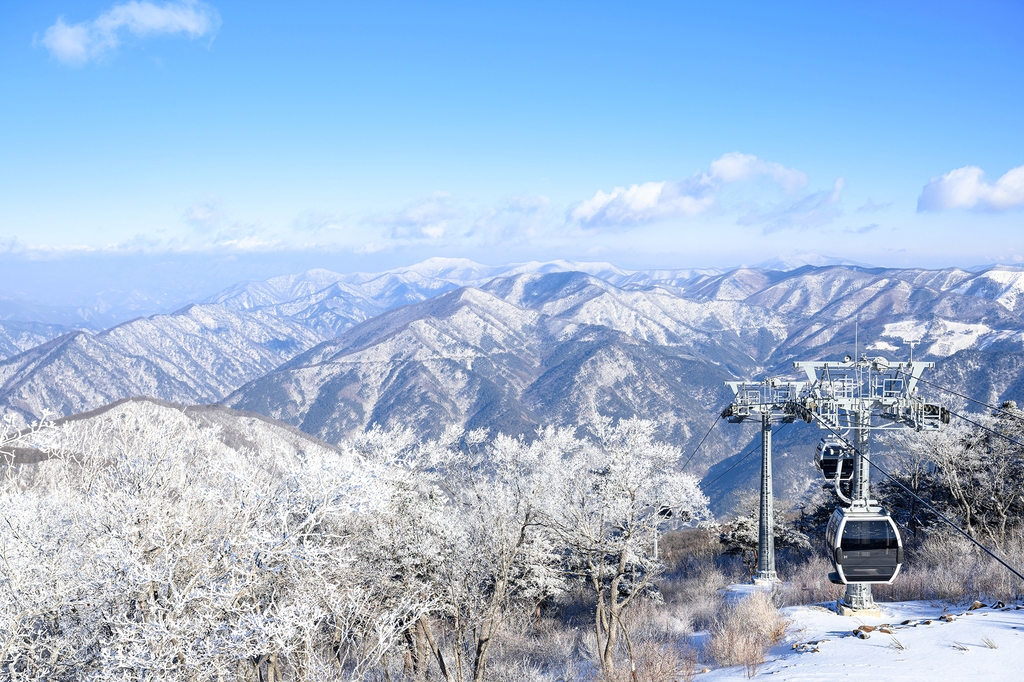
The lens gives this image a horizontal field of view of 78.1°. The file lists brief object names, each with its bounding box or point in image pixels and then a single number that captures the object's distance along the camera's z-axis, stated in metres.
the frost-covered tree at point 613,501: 18.09
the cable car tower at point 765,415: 25.00
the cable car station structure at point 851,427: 14.85
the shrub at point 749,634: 12.88
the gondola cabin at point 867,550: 14.76
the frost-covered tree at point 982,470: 30.86
